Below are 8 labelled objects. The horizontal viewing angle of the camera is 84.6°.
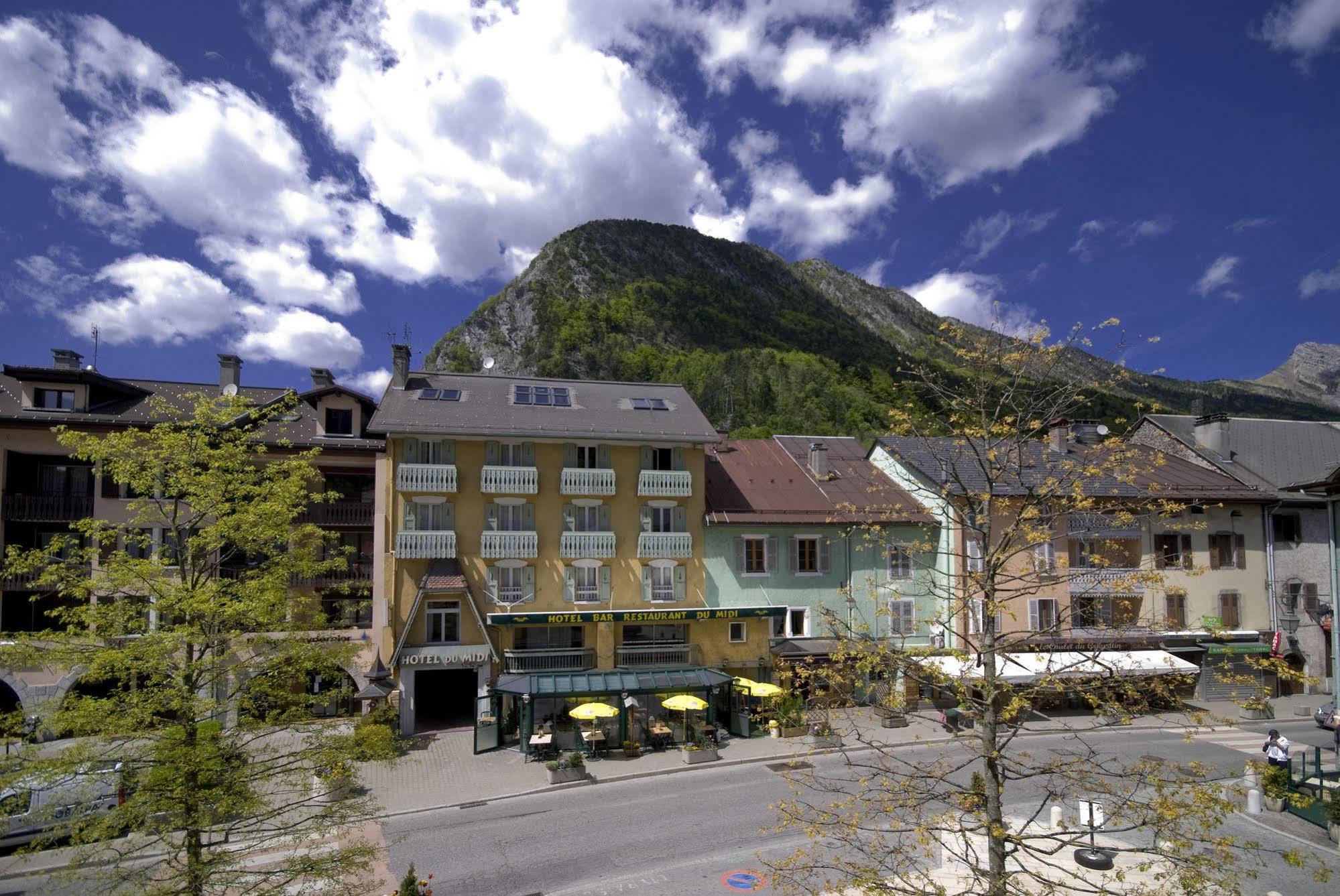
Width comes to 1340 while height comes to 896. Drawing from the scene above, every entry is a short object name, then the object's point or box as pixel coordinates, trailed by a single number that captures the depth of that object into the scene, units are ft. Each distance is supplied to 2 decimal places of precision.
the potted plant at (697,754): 79.92
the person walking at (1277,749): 70.23
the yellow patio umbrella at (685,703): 83.10
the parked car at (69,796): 29.21
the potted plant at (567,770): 73.72
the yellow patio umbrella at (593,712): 78.84
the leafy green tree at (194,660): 30.50
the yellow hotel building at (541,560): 90.79
